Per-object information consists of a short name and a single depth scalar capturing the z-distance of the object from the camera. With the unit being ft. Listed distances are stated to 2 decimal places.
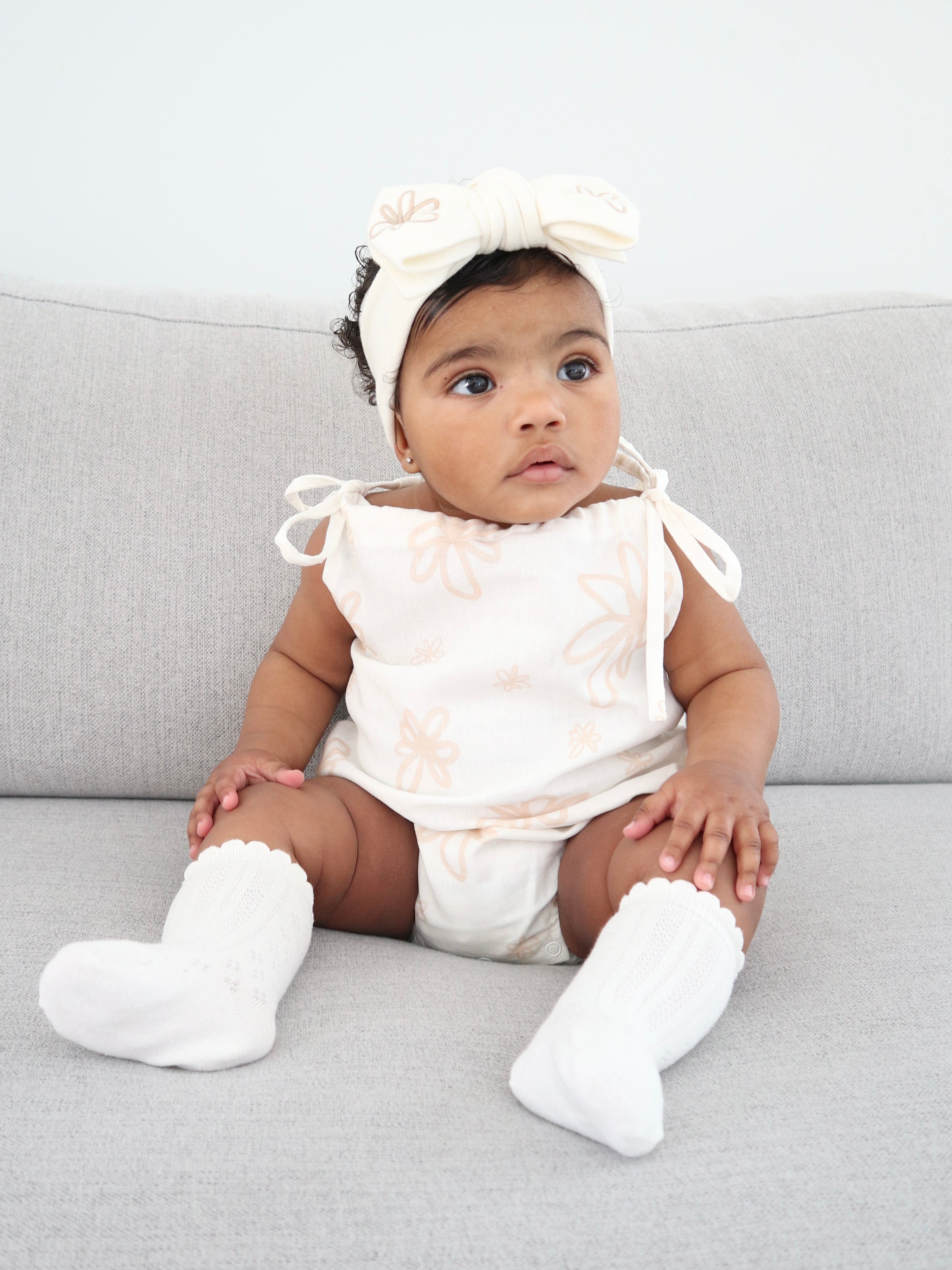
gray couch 1.93
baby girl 2.98
